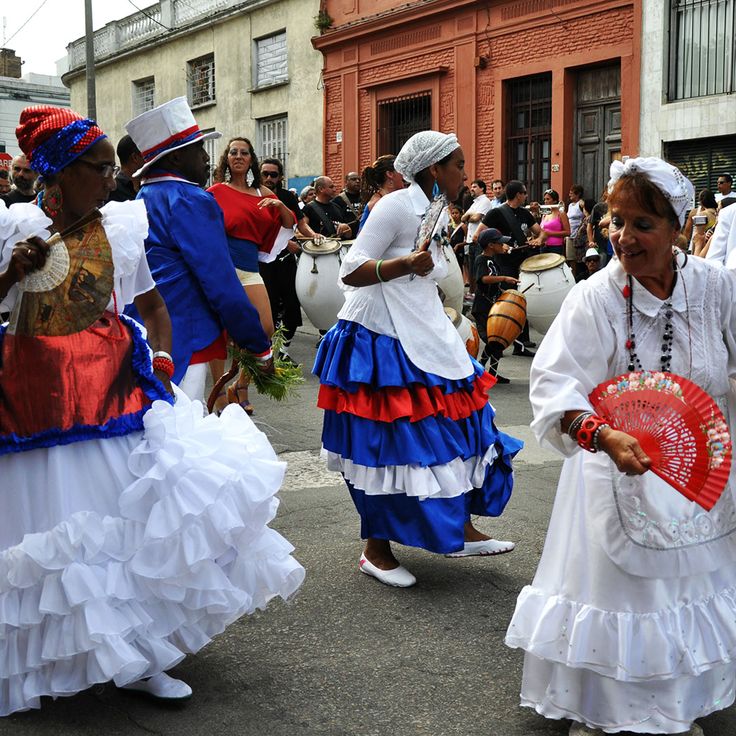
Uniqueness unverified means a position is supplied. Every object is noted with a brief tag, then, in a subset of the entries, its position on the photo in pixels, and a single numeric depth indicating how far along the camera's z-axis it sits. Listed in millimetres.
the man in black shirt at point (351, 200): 12938
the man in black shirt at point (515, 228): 11219
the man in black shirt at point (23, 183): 8547
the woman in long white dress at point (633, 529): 2859
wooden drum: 9680
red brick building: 18672
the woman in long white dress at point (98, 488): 3020
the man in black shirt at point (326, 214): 12500
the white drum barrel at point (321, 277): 11453
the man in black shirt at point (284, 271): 10766
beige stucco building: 25859
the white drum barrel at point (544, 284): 11156
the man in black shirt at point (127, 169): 7418
